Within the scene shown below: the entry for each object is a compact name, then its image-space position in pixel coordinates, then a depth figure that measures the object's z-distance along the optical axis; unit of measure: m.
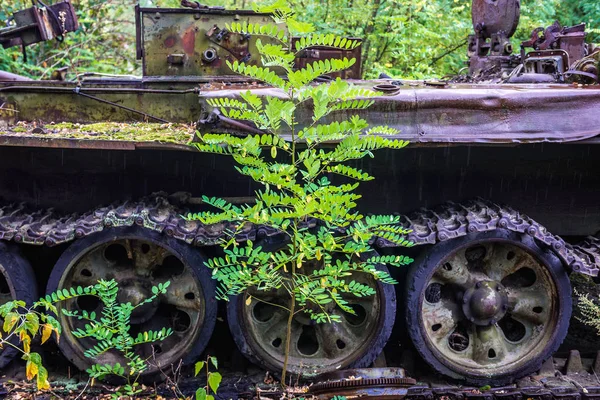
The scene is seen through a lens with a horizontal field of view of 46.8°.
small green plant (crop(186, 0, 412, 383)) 3.85
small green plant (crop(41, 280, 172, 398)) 4.38
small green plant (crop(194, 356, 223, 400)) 3.87
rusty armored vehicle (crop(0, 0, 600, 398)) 4.70
